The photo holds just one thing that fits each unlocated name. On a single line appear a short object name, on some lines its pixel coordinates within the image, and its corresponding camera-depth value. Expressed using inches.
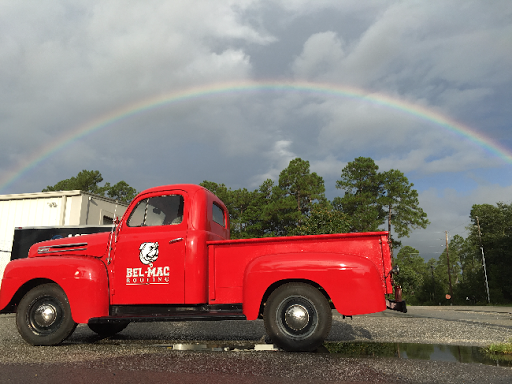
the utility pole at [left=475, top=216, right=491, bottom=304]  1655.5
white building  555.2
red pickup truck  188.2
